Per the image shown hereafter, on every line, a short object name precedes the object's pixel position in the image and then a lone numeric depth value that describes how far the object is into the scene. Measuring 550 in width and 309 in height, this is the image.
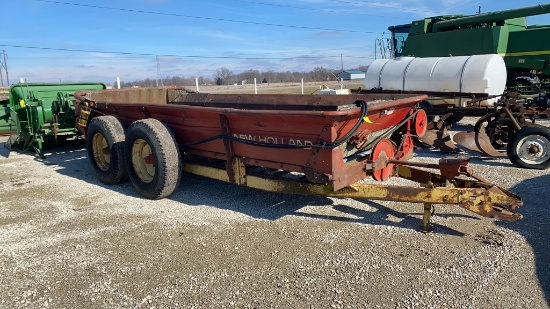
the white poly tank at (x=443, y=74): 8.91
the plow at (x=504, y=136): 5.84
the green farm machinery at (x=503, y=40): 10.98
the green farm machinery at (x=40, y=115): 7.53
